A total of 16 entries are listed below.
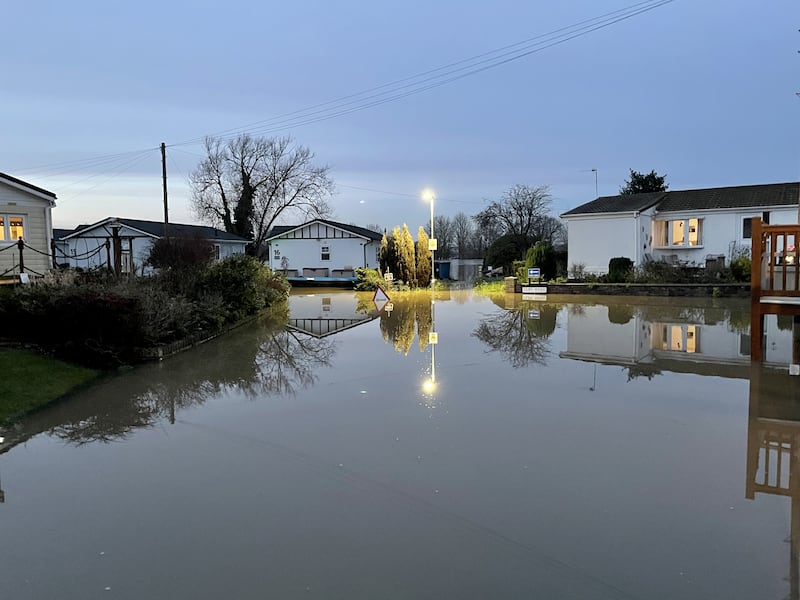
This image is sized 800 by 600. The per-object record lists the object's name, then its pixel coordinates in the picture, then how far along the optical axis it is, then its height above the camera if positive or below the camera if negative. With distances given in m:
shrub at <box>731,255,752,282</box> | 25.27 -0.29
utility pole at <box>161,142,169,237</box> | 32.36 +5.54
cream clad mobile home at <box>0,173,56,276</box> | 18.77 +1.59
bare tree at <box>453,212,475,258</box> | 73.50 +3.97
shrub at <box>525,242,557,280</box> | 30.41 +0.31
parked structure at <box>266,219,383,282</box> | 40.06 +1.19
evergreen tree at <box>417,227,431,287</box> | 32.59 +0.42
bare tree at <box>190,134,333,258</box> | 50.47 +6.36
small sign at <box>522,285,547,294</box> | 27.06 -1.06
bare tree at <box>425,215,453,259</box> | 70.56 +4.08
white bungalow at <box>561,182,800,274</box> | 29.19 +1.97
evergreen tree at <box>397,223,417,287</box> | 31.45 +0.47
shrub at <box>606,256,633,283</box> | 27.50 -0.26
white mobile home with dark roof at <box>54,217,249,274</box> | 38.75 +2.29
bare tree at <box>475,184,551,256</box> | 46.31 +4.03
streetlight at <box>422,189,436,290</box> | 32.28 +3.75
